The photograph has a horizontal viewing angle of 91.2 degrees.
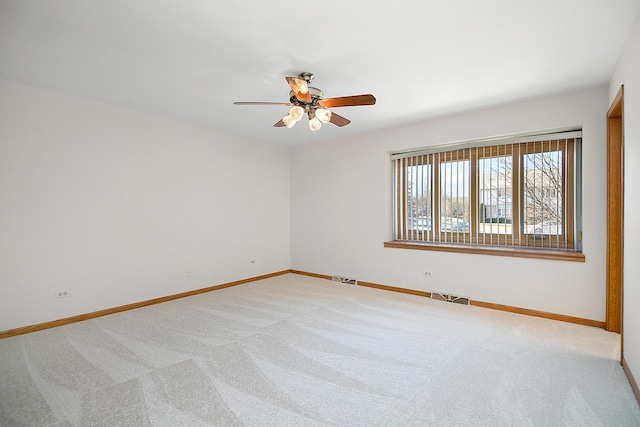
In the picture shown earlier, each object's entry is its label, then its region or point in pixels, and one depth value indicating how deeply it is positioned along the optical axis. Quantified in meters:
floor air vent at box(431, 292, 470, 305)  4.20
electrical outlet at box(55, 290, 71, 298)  3.46
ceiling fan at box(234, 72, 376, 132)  2.70
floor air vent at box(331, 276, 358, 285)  5.34
